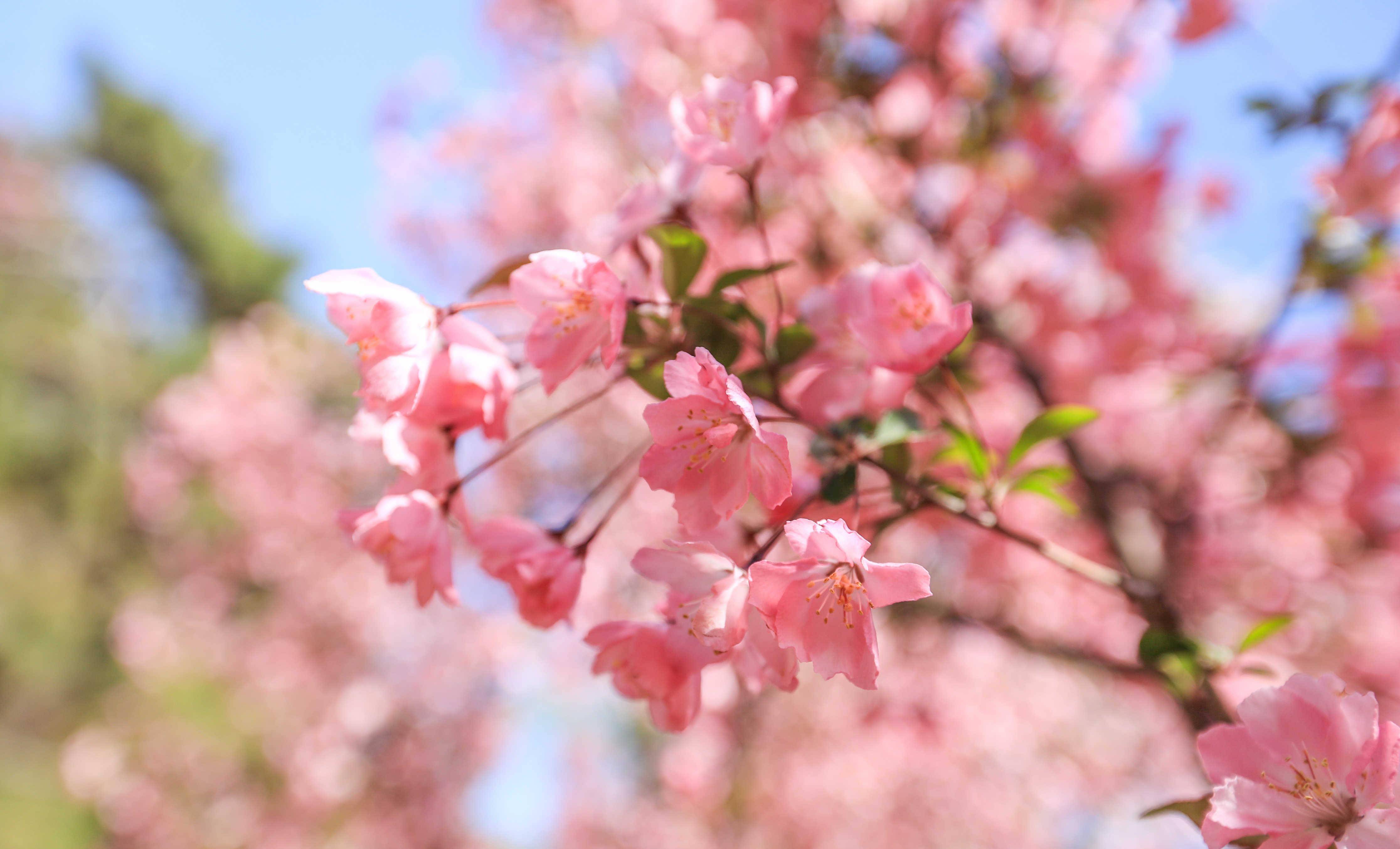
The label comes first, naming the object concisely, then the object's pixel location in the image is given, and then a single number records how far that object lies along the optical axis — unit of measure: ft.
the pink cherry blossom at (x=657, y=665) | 1.58
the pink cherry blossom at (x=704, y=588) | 1.51
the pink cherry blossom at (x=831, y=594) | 1.50
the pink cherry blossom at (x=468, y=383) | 1.61
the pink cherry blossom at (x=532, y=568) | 1.65
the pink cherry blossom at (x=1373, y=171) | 2.07
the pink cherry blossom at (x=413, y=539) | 1.63
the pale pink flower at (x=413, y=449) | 1.61
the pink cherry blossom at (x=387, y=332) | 1.57
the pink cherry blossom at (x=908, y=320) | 1.59
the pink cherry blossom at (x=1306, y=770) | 1.47
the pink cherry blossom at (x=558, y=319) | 1.59
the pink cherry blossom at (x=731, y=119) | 1.67
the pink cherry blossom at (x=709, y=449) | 1.51
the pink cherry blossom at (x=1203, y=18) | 2.71
